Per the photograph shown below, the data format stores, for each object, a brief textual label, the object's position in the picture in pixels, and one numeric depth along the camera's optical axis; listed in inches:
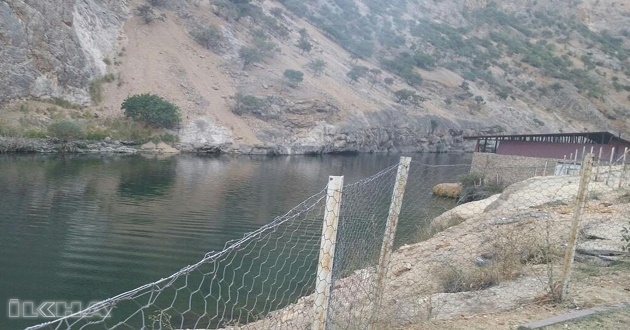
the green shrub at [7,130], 1296.8
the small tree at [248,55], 2156.7
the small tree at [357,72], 2448.3
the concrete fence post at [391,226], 199.3
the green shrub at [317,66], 2311.8
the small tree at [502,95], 2827.3
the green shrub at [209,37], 2132.1
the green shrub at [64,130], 1396.4
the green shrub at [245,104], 1944.0
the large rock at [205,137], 1737.2
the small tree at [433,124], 2447.1
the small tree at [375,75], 2571.4
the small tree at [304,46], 2443.4
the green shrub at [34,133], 1342.3
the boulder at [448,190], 1185.7
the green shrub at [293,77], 2156.7
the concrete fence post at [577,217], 207.5
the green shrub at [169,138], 1674.5
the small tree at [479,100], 2689.5
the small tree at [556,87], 2922.7
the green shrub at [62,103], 1561.3
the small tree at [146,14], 2074.2
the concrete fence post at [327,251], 152.3
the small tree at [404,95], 2481.5
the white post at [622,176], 509.2
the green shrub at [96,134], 1502.2
